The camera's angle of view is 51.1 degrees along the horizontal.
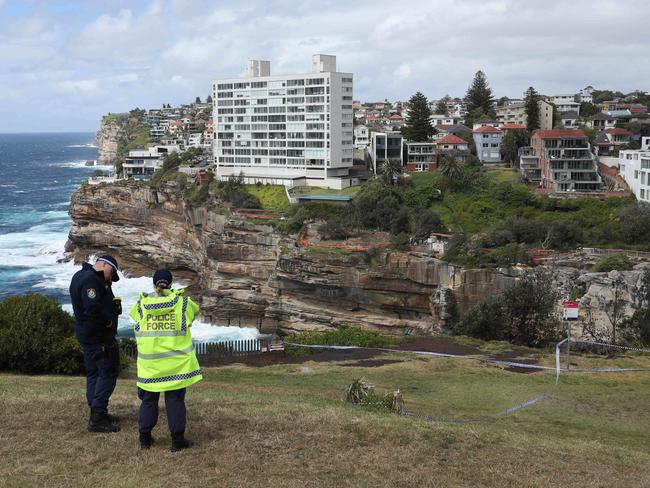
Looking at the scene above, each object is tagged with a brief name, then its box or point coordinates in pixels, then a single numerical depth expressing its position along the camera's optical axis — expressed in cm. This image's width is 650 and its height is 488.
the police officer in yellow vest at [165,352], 850
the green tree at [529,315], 3203
